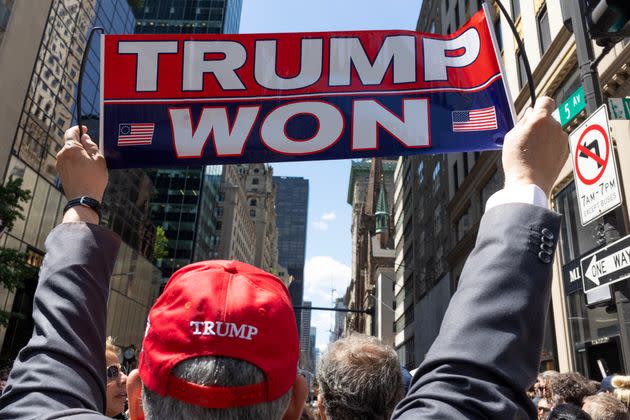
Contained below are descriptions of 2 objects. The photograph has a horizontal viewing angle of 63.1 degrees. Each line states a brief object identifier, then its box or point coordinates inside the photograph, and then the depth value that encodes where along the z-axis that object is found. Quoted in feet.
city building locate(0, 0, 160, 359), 92.38
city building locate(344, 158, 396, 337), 280.31
